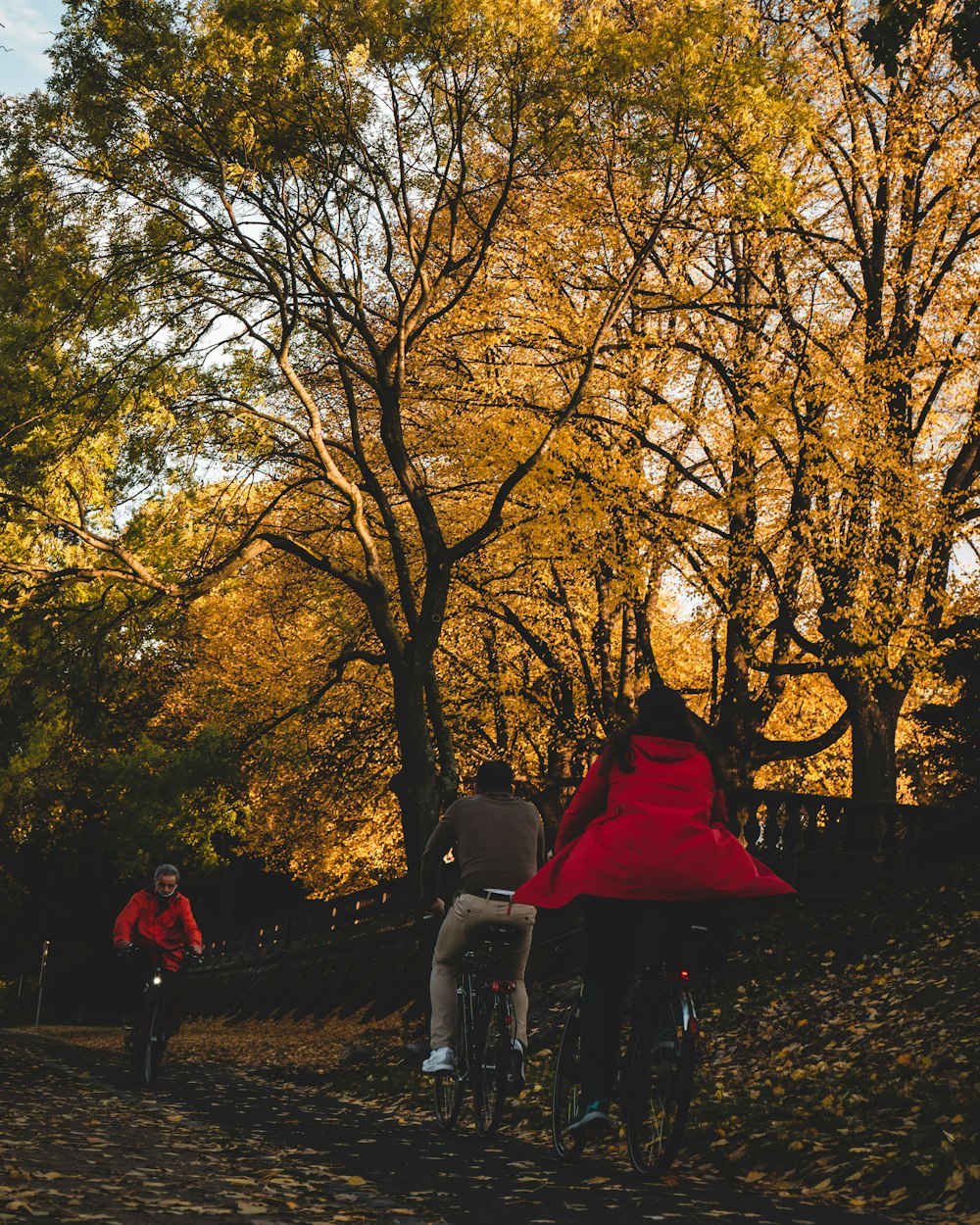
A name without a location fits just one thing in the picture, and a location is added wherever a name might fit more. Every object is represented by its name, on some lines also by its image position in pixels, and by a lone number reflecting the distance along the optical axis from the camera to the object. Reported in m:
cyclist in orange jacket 11.49
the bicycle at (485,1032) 7.25
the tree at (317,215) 14.60
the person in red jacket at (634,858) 5.53
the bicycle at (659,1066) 5.46
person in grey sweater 7.48
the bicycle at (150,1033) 11.23
